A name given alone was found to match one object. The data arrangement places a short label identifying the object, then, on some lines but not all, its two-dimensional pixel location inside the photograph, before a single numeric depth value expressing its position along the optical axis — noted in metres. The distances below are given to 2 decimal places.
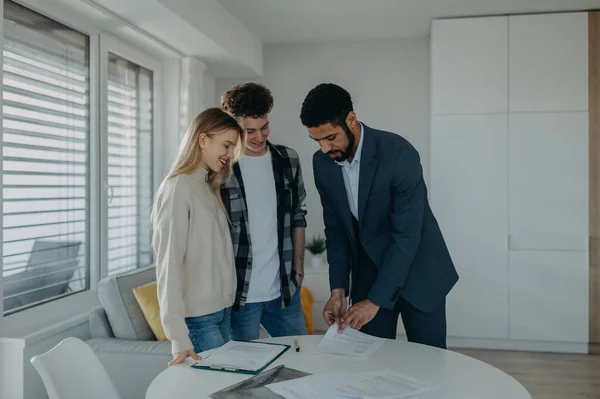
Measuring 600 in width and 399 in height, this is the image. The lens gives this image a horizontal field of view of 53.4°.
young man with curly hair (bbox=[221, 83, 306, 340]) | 2.20
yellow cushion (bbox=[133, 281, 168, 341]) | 2.95
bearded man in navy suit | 2.00
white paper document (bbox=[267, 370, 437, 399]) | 1.42
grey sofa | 2.71
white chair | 1.49
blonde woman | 1.85
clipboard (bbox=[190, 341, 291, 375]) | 1.61
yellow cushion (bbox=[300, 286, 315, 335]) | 4.27
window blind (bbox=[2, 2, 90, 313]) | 2.81
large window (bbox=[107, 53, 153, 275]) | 3.78
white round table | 1.47
